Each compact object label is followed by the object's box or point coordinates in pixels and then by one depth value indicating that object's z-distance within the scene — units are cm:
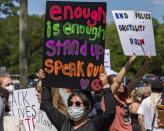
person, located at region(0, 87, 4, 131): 633
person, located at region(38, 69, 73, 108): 803
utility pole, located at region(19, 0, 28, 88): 2166
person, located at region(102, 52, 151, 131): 968
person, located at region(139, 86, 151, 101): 1477
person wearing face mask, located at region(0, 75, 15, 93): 1187
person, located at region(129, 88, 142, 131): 1359
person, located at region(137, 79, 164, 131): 1209
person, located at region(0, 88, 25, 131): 792
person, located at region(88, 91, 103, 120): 1146
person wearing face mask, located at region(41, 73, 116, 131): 653
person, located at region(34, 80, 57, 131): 902
